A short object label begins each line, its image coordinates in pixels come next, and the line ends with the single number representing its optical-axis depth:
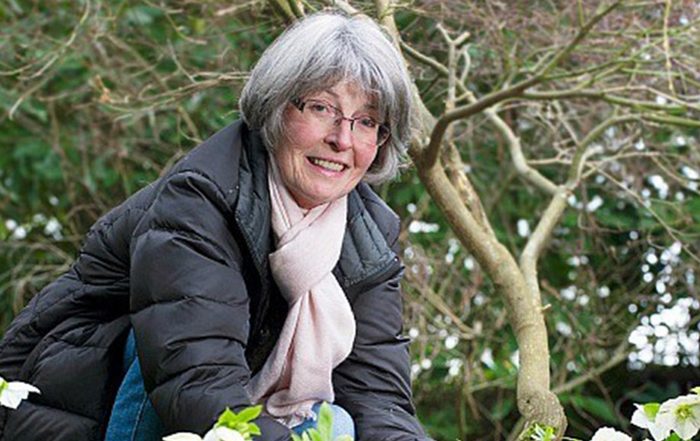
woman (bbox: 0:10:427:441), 4.26
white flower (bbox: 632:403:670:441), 3.78
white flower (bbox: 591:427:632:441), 3.77
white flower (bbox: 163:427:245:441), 2.95
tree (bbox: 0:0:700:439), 6.21
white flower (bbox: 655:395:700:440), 3.76
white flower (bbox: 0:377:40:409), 3.51
